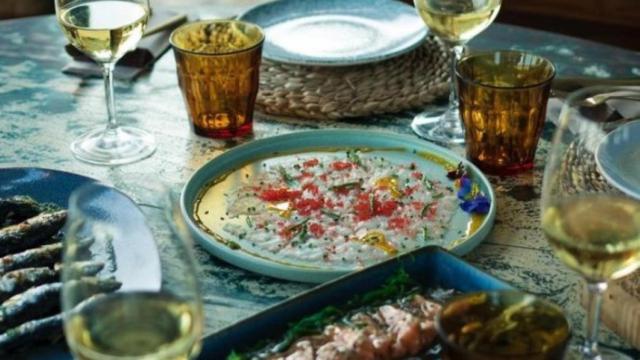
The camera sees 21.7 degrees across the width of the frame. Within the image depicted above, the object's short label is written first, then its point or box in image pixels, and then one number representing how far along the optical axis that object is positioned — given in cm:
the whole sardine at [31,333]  122
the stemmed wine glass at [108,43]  150
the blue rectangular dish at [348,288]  119
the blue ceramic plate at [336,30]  167
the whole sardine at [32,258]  130
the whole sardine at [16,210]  138
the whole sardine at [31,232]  133
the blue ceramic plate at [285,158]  133
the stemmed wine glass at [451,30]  154
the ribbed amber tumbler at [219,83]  155
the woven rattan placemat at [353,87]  161
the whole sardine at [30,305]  124
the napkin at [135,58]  170
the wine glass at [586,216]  115
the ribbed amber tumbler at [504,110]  147
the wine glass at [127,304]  105
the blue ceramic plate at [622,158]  130
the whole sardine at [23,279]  127
